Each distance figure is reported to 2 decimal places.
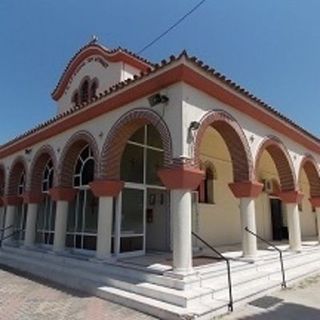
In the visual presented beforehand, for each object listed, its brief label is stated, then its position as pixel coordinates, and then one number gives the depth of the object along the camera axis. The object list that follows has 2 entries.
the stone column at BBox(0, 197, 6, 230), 16.27
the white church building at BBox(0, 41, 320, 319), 7.21
